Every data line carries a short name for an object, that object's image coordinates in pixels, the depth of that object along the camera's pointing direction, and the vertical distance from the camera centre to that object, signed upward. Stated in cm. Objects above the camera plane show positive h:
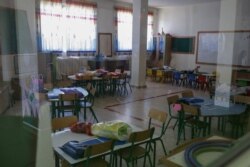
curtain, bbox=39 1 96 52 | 752 +92
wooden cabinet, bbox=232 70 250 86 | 736 -64
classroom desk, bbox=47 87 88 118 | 411 -72
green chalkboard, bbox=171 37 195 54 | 1020 +46
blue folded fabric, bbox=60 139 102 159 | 203 -80
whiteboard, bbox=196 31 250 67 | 829 +29
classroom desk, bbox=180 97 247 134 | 336 -78
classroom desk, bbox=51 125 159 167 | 199 -82
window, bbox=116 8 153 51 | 991 +103
